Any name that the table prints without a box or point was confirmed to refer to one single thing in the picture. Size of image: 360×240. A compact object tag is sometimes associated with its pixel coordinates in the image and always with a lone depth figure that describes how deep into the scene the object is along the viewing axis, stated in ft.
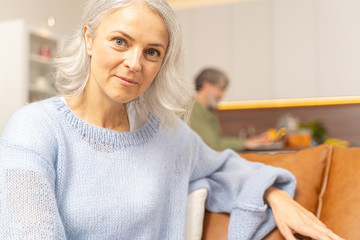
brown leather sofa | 3.89
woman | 3.09
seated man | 10.08
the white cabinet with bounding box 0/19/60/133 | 11.80
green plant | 13.23
